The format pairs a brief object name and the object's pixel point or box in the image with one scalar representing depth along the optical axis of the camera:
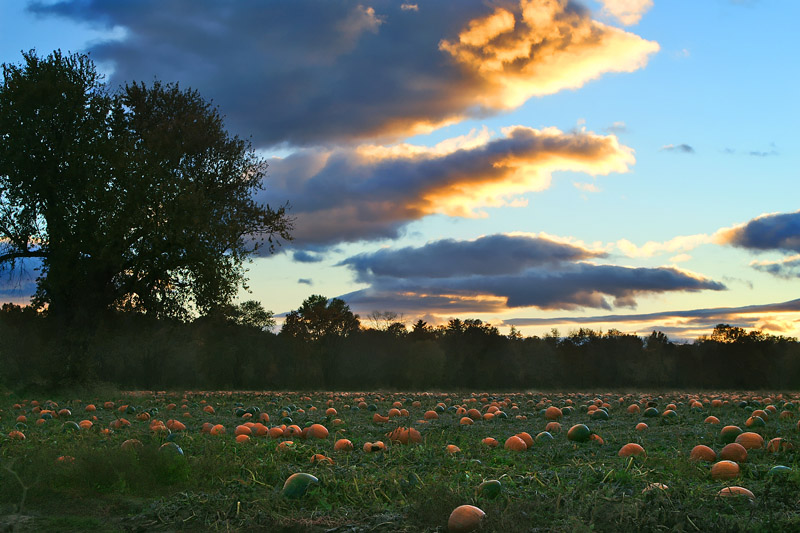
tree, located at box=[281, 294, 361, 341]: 45.88
